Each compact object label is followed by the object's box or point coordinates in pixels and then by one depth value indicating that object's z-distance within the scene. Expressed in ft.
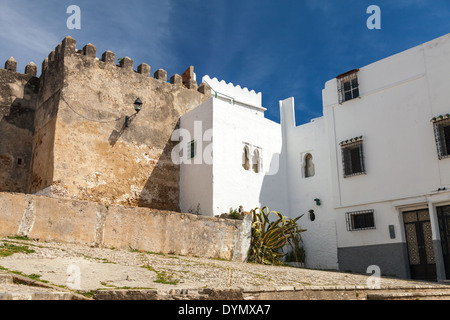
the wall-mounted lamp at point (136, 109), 49.83
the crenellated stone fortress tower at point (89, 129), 45.44
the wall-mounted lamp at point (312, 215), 52.20
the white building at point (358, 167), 42.63
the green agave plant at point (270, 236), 44.45
